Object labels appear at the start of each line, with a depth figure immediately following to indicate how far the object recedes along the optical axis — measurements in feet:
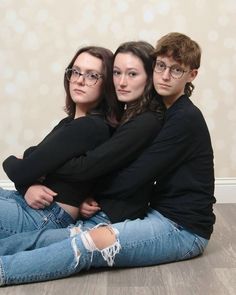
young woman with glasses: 5.90
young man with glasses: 5.75
